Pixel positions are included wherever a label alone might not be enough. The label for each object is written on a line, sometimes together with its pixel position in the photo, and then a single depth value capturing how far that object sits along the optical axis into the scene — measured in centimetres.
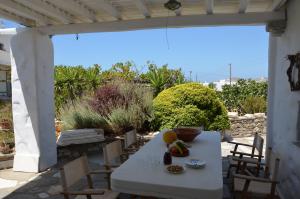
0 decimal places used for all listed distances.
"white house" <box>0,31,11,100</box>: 1491
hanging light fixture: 363
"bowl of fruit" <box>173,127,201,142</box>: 397
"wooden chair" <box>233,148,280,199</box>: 289
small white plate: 281
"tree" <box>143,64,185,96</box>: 909
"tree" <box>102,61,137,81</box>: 982
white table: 231
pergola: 418
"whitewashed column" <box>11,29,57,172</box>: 532
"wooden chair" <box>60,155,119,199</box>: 261
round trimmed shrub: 727
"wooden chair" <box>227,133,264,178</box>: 405
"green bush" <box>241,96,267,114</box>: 1003
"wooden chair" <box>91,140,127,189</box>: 344
